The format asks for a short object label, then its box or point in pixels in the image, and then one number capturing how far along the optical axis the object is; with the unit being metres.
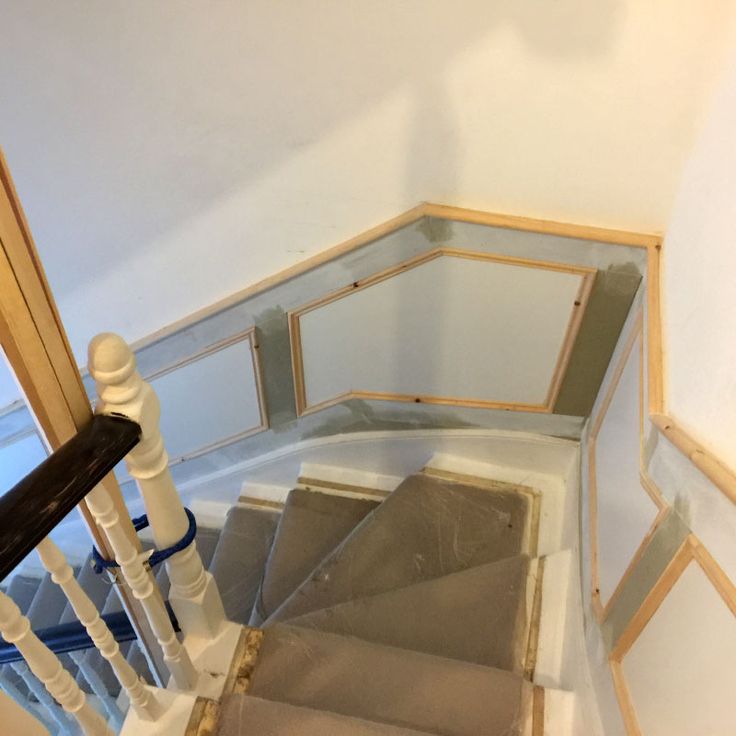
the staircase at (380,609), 1.61
